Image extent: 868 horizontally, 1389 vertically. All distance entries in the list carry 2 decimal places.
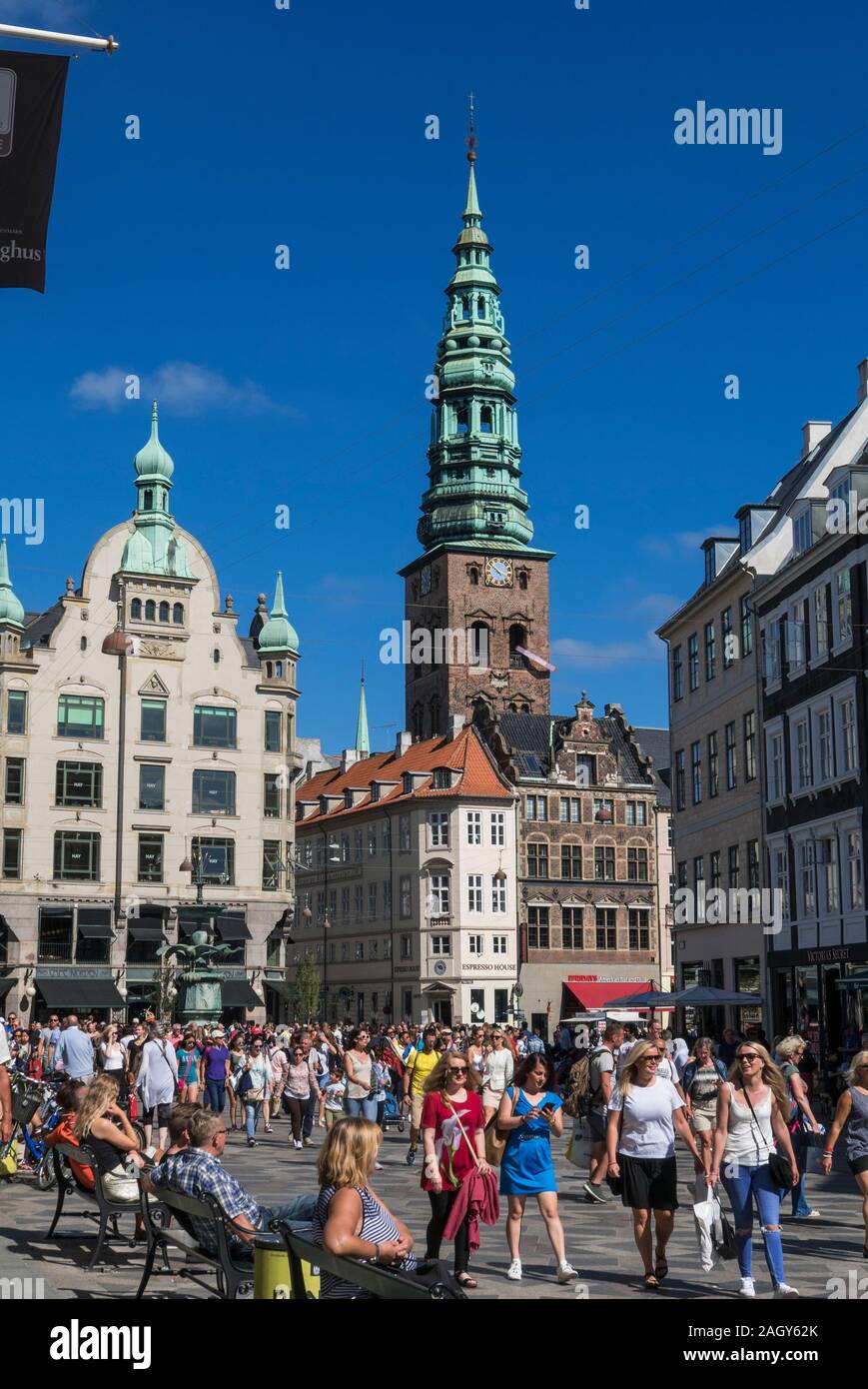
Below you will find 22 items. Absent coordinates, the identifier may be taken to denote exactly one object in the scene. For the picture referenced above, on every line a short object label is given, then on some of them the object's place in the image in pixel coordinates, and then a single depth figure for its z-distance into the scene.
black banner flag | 12.32
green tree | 81.50
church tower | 110.75
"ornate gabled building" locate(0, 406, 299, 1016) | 60.81
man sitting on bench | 10.71
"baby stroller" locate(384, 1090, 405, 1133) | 31.94
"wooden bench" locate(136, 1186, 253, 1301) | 10.21
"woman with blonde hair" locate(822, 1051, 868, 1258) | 13.67
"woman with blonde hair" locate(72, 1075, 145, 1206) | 13.26
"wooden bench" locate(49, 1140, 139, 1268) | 12.84
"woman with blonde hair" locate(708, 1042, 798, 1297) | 11.83
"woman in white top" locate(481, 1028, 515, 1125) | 20.81
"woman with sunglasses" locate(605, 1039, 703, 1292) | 12.14
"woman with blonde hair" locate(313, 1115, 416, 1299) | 8.57
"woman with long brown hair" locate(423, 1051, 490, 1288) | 12.79
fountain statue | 38.16
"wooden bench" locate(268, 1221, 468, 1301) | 7.94
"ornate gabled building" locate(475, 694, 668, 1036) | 81.06
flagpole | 12.88
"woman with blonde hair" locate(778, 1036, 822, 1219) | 16.89
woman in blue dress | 12.51
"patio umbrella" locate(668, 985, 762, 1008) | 35.91
